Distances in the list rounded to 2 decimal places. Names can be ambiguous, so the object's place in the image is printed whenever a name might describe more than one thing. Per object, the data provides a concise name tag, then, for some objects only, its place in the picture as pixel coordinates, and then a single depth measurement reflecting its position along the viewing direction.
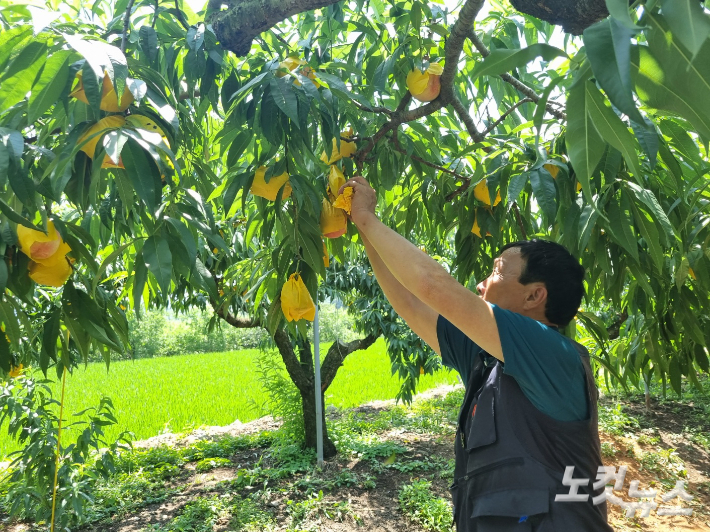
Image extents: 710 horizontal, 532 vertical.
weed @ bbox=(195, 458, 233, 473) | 3.93
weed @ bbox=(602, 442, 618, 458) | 3.93
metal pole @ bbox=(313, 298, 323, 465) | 3.56
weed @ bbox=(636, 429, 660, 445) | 4.34
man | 0.96
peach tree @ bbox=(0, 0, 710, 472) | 0.45
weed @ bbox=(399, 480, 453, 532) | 2.87
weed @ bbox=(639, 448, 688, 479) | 3.72
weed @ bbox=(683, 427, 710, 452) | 4.40
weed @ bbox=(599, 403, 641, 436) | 4.39
